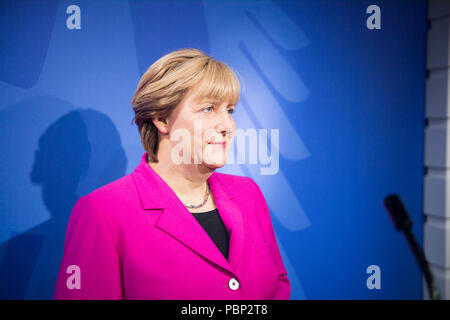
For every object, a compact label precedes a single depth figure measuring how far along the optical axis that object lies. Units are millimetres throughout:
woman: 1051
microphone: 675
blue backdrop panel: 1256
